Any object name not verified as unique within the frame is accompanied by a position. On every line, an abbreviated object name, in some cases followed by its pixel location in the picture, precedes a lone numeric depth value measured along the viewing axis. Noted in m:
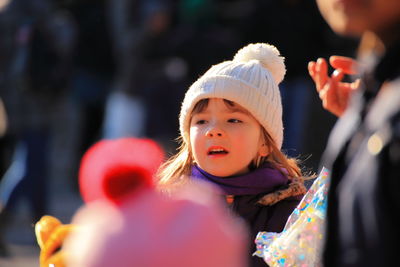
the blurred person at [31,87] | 14.93
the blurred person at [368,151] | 3.83
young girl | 7.09
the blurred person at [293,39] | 16.87
